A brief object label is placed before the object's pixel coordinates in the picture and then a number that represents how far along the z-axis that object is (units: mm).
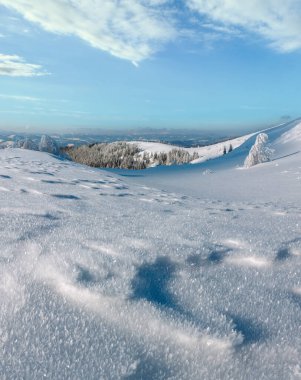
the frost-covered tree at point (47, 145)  44531
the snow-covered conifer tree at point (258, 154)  15367
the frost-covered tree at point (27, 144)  44375
